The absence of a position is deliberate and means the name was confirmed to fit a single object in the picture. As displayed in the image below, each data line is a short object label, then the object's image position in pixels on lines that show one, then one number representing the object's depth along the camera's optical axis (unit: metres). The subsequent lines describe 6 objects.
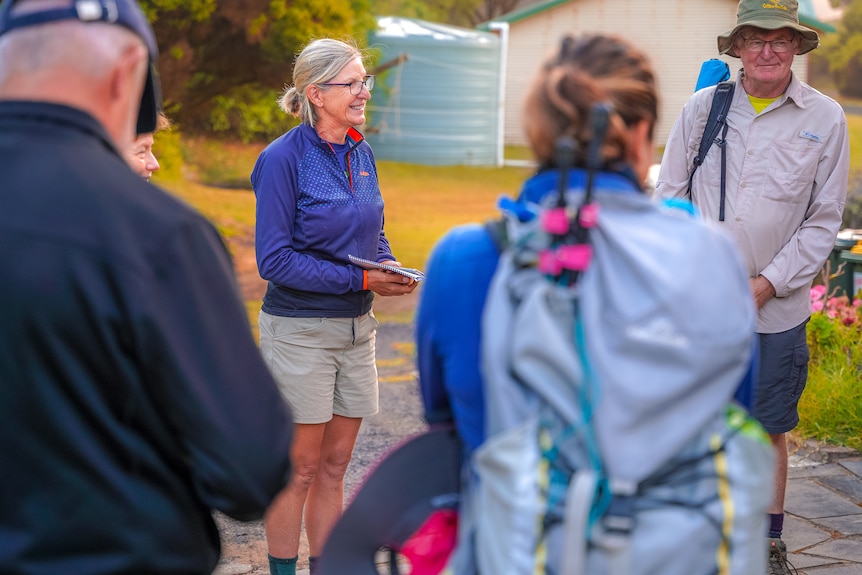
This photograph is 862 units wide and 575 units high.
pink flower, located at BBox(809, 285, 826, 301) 6.76
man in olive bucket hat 4.12
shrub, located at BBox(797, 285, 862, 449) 5.98
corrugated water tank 24.00
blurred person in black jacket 1.75
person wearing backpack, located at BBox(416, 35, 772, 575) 1.75
